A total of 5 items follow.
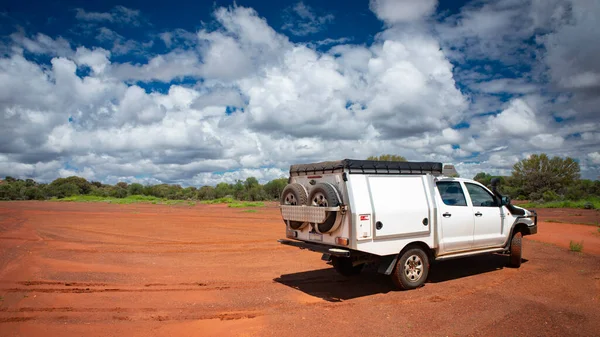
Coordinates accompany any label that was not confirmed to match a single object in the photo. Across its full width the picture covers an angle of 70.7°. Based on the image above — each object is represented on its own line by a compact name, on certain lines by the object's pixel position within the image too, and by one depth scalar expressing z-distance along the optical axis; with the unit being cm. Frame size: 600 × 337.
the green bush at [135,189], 8131
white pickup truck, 730
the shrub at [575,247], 1226
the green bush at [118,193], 7588
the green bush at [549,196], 3852
